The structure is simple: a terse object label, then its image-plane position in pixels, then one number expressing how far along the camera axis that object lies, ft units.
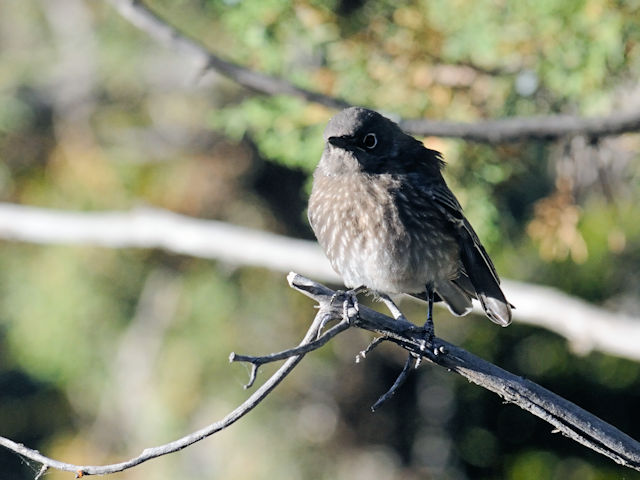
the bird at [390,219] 24.13
